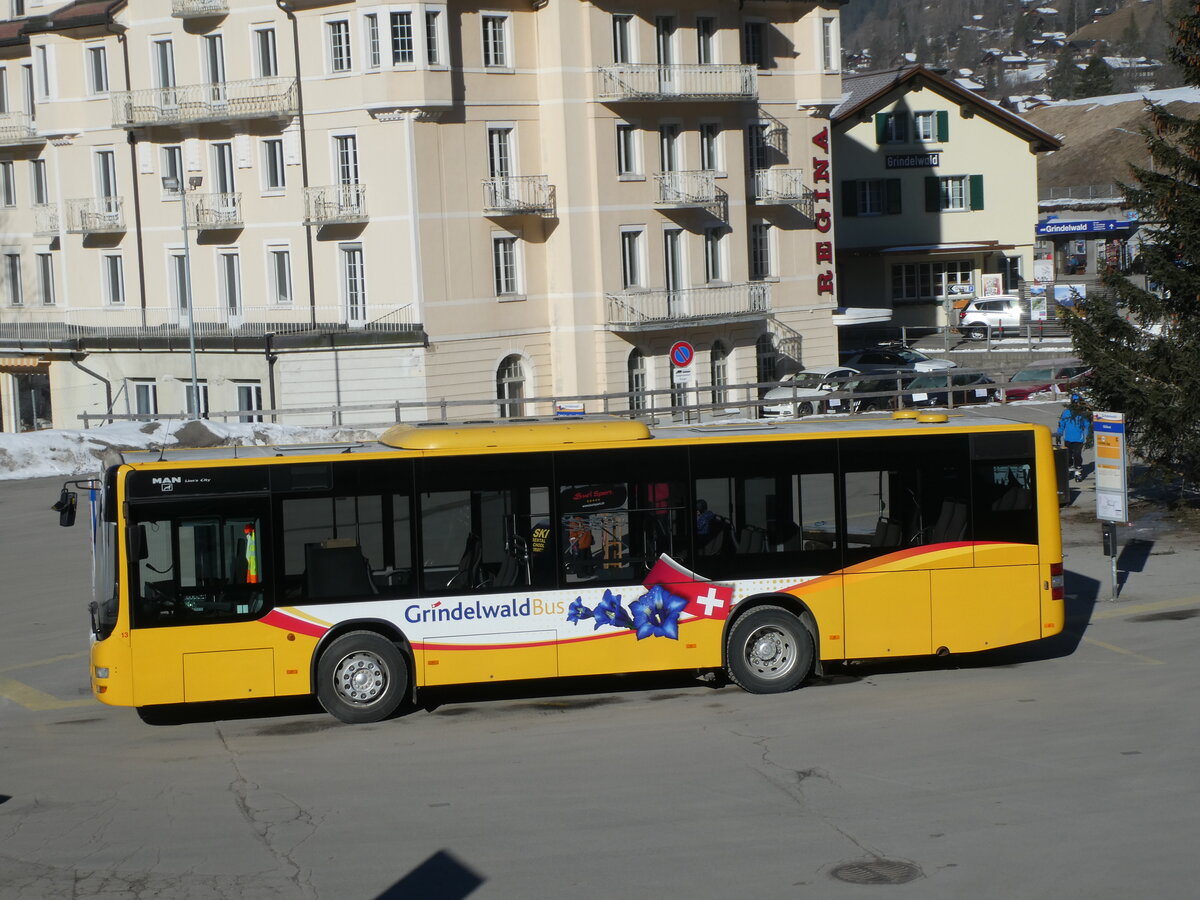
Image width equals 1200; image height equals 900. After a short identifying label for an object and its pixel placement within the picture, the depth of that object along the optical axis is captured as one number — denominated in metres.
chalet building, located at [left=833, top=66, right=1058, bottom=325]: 72.81
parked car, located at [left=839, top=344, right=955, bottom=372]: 54.62
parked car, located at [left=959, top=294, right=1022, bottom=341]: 68.19
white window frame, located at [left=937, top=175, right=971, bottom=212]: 74.00
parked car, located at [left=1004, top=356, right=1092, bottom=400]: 45.06
